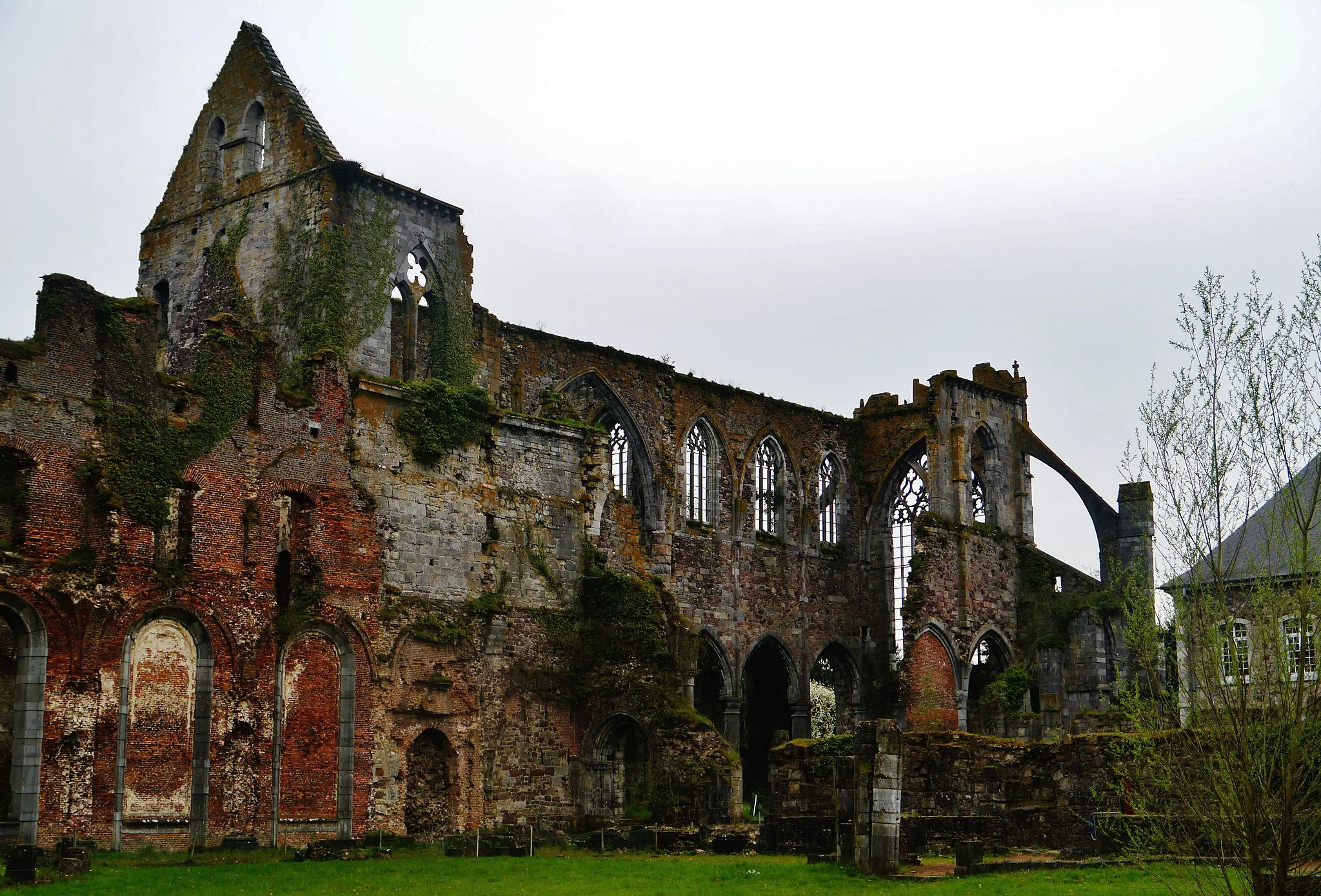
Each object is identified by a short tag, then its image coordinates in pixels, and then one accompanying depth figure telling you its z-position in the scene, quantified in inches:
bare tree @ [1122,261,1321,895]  574.2
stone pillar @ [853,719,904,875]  872.9
